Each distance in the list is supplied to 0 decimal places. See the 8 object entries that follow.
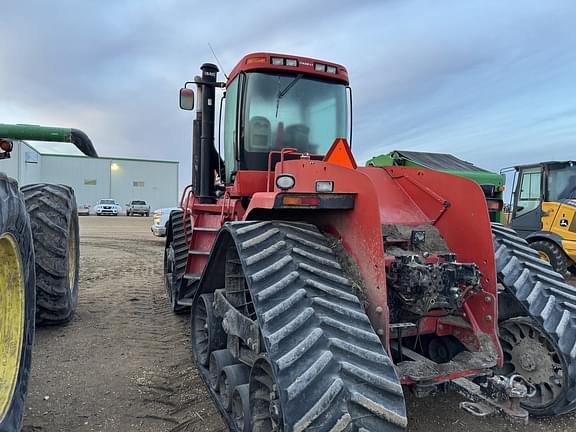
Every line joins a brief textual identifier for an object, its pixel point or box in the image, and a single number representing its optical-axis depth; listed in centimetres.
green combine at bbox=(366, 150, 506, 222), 1462
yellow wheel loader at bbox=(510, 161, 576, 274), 924
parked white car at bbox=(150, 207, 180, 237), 1481
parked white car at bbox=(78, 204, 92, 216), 3984
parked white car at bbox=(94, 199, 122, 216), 3691
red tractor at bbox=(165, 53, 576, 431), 214
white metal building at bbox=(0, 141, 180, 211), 4600
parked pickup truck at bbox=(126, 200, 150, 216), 3831
